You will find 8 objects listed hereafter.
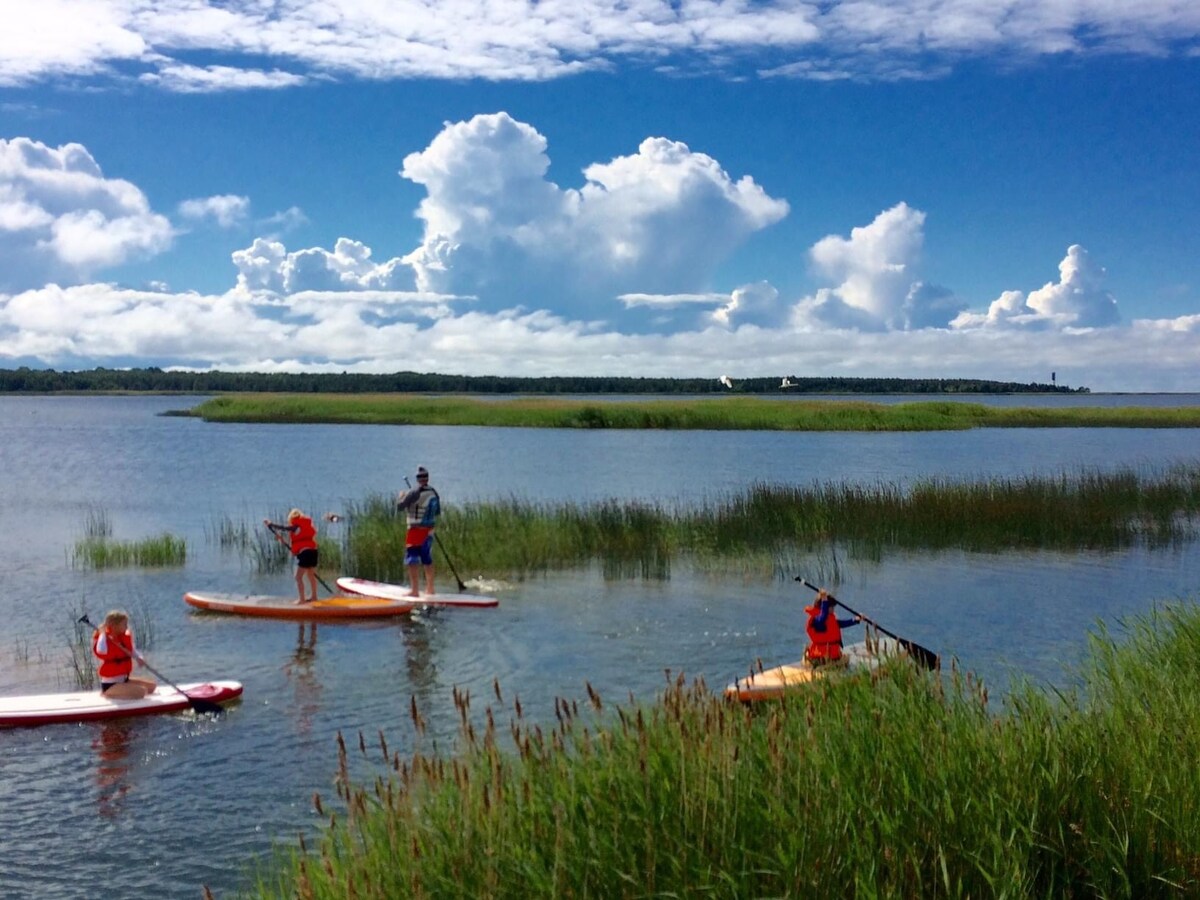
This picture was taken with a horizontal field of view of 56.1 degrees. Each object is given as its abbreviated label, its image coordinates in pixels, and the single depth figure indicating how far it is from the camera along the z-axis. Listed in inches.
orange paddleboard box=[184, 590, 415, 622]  745.4
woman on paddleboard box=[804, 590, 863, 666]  507.5
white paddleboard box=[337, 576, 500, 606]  775.1
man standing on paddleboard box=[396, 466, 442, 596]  794.8
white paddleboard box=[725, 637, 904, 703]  332.5
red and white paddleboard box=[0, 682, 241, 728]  510.6
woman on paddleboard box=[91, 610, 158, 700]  527.2
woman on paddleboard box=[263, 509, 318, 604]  762.2
